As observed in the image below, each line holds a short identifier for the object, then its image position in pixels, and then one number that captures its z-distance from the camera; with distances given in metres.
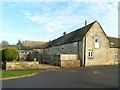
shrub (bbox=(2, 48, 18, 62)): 12.47
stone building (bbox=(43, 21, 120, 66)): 16.03
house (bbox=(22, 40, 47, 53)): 36.06
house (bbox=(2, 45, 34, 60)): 26.72
